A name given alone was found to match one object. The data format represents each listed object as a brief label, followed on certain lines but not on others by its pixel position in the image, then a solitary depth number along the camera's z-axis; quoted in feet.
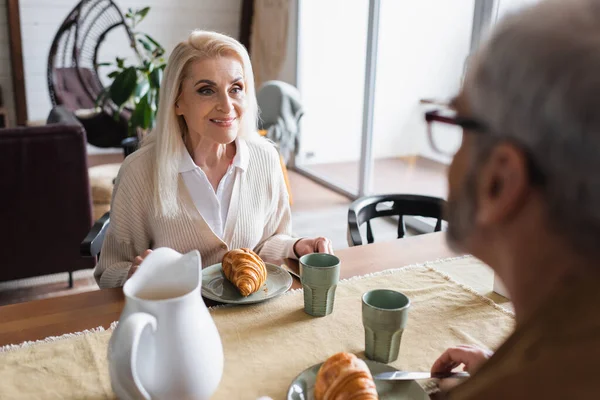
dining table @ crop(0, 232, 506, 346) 3.37
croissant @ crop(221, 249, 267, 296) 3.65
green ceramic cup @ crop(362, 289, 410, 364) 2.88
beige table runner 2.82
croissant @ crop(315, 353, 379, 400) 2.34
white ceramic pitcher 2.21
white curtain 17.30
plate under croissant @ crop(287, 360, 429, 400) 2.65
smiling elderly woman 4.71
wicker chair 15.03
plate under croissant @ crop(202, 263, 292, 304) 3.66
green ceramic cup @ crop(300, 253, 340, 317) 3.41
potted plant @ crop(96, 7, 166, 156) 10.73
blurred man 1.34
